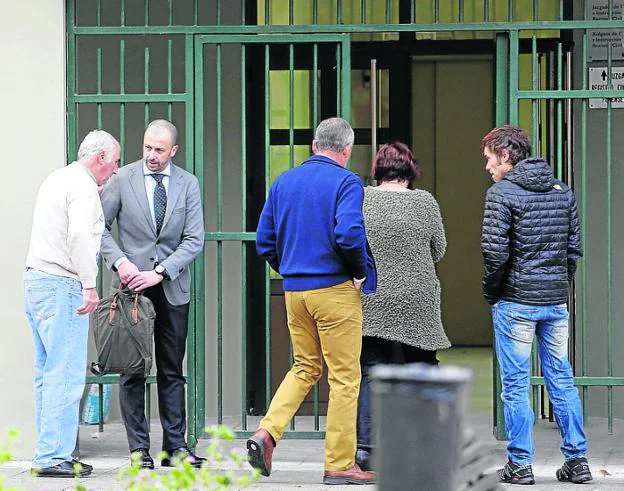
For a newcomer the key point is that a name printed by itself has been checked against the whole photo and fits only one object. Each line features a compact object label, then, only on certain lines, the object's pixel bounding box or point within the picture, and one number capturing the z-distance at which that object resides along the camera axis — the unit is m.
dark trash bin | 5.81
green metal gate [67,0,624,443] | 16.72
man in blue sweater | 12.15
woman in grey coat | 12.89
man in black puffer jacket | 12.30
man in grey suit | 13.28
